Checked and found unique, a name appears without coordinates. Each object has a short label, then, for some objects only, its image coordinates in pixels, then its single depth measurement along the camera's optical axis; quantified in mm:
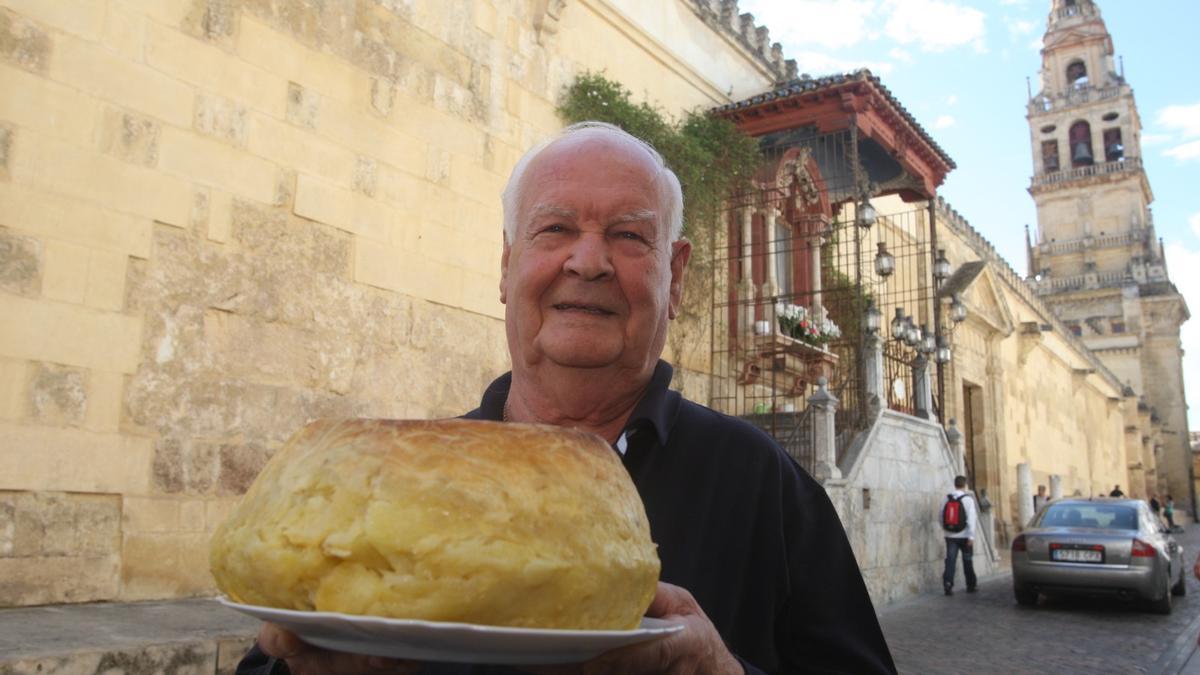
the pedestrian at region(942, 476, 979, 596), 11641
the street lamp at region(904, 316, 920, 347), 13633
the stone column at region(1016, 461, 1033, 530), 22672
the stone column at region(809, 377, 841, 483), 9797
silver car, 10680
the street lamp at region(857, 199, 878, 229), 11750
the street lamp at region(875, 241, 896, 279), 13023
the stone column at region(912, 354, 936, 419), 13328
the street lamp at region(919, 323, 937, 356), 14213
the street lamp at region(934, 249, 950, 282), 14112
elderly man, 1632
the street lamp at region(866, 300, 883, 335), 12009
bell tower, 51500
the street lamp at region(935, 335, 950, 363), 14305
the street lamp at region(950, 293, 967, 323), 16172
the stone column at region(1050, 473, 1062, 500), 26469
